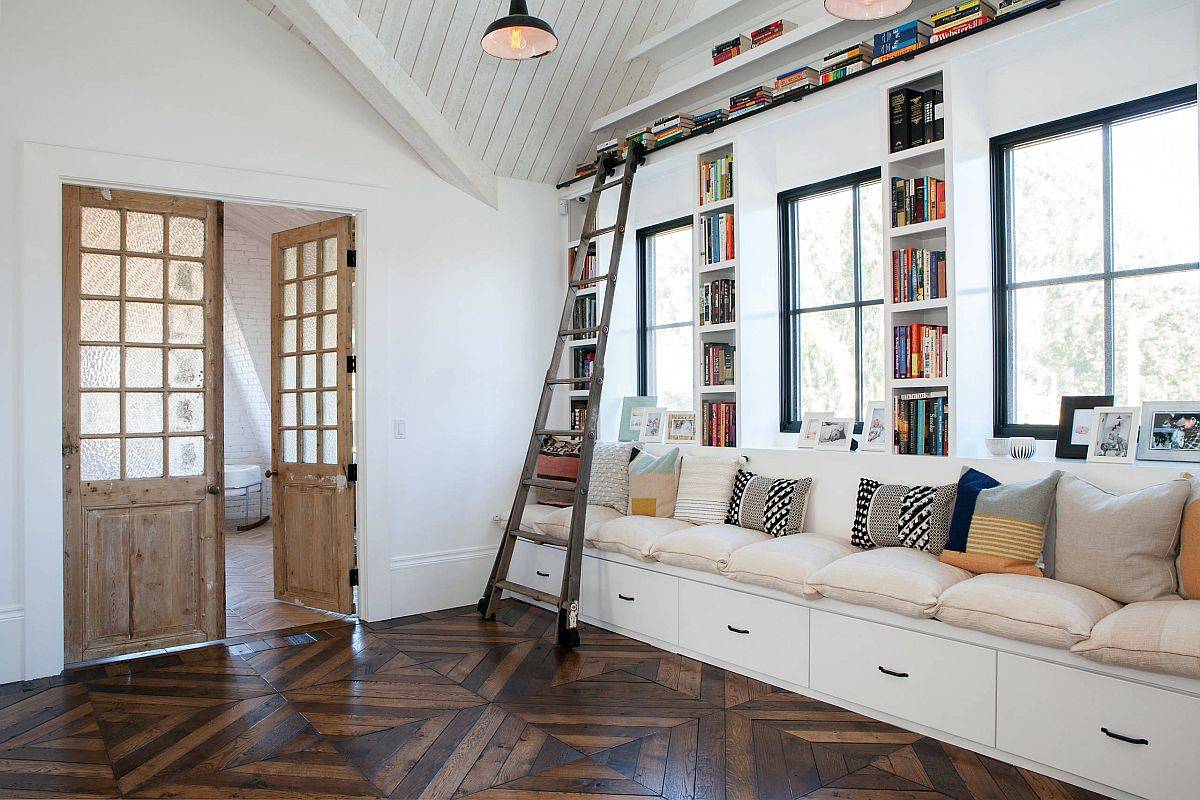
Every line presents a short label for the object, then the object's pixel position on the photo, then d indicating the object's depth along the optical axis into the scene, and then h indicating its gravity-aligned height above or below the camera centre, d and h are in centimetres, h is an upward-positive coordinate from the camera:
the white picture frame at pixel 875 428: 394 -11
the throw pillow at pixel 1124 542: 268 -45
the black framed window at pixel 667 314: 536 +60
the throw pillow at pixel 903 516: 340 -46
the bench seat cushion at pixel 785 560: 341 -64
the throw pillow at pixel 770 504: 398 -48
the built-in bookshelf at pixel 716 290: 460 +64
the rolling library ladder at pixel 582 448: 422 -20
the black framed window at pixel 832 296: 436 +59
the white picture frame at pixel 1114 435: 305 -11
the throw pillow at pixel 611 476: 486 -41
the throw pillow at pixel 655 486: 455 -43
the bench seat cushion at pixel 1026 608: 259 -65
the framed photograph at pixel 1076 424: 328 -8
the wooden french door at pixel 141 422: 406 -7
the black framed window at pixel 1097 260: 326 +60
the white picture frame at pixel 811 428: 424 -11
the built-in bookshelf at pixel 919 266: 363 +61
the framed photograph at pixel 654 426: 504 -12
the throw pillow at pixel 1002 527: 301 -45
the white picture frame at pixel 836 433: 412 -14
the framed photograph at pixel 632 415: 524 -5
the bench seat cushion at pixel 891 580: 297 -64
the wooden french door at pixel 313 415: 482 -4
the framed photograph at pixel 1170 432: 296 -10
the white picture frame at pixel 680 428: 488 -13
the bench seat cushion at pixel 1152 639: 232 -67
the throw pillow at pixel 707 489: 431 -43
